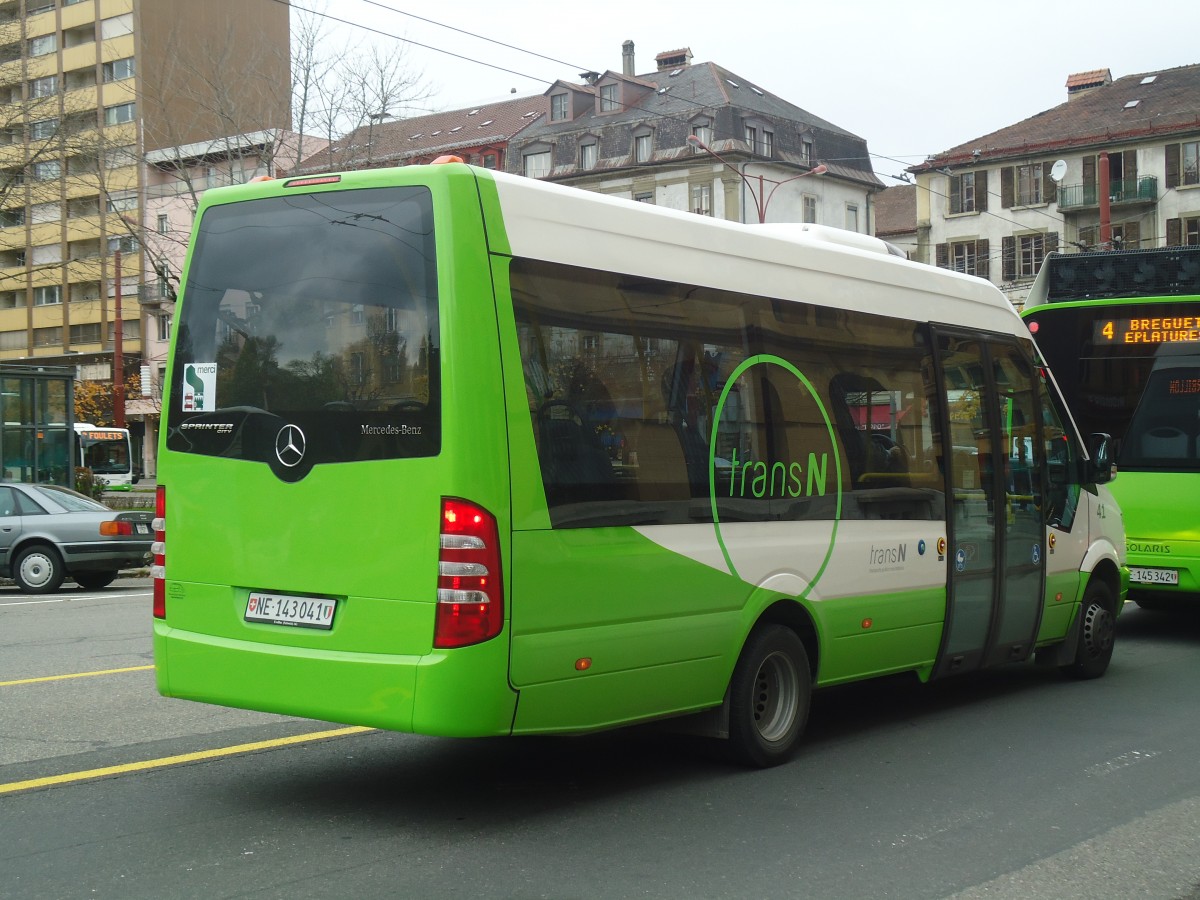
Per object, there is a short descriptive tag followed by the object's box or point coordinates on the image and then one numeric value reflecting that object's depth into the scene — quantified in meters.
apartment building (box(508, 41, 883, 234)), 67.75
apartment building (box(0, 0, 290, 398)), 64.31
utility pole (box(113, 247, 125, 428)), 41.28
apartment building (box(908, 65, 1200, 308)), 63.06
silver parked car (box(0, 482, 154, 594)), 18.78
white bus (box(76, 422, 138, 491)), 60.81
